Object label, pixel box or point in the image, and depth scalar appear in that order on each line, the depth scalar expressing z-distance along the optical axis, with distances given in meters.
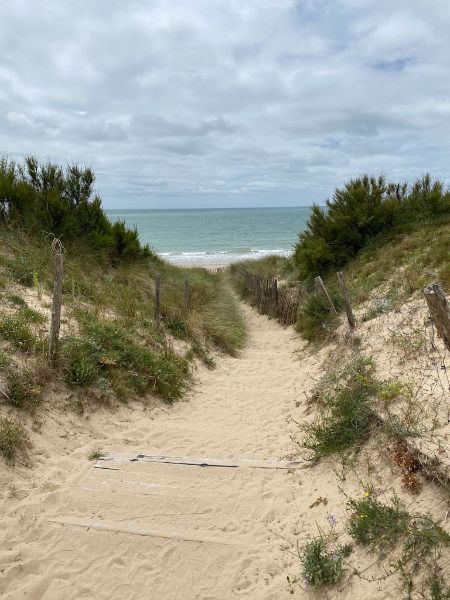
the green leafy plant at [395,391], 4.90
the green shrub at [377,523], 3.36
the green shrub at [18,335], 6.44
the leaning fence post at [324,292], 10.05
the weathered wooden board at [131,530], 4.06
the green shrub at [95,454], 5.34
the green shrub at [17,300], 8.10
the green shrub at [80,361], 6.44
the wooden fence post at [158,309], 9.49
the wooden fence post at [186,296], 12.04
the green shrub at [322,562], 3.30
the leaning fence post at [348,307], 8.71
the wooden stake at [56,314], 6.39
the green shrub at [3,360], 5.74
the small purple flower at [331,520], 3.80
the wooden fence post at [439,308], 3.35
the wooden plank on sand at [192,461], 5.20
